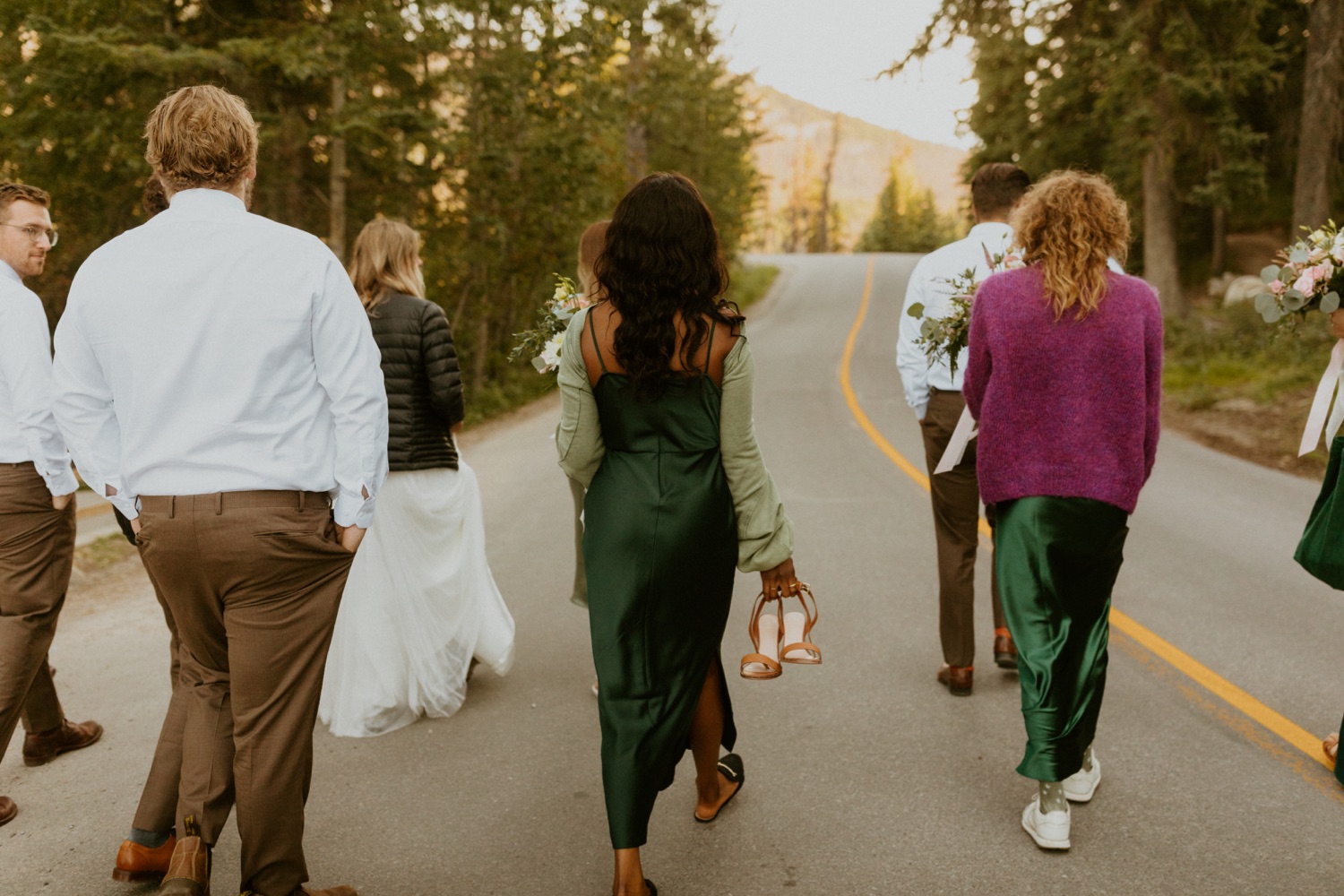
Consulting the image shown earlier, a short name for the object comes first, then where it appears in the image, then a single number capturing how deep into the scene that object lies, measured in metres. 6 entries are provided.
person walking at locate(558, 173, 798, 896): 3.16
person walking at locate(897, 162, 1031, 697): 5.00
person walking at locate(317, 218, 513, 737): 4.78
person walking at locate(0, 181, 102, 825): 3.78
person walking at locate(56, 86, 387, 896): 2.78
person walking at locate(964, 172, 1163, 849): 3.53
